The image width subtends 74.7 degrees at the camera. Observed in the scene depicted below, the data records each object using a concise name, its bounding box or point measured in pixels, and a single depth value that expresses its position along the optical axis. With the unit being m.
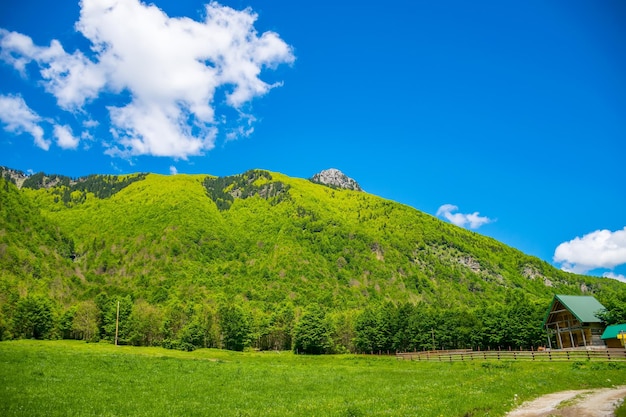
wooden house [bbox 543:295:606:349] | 78.50
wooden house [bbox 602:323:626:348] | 72.00
